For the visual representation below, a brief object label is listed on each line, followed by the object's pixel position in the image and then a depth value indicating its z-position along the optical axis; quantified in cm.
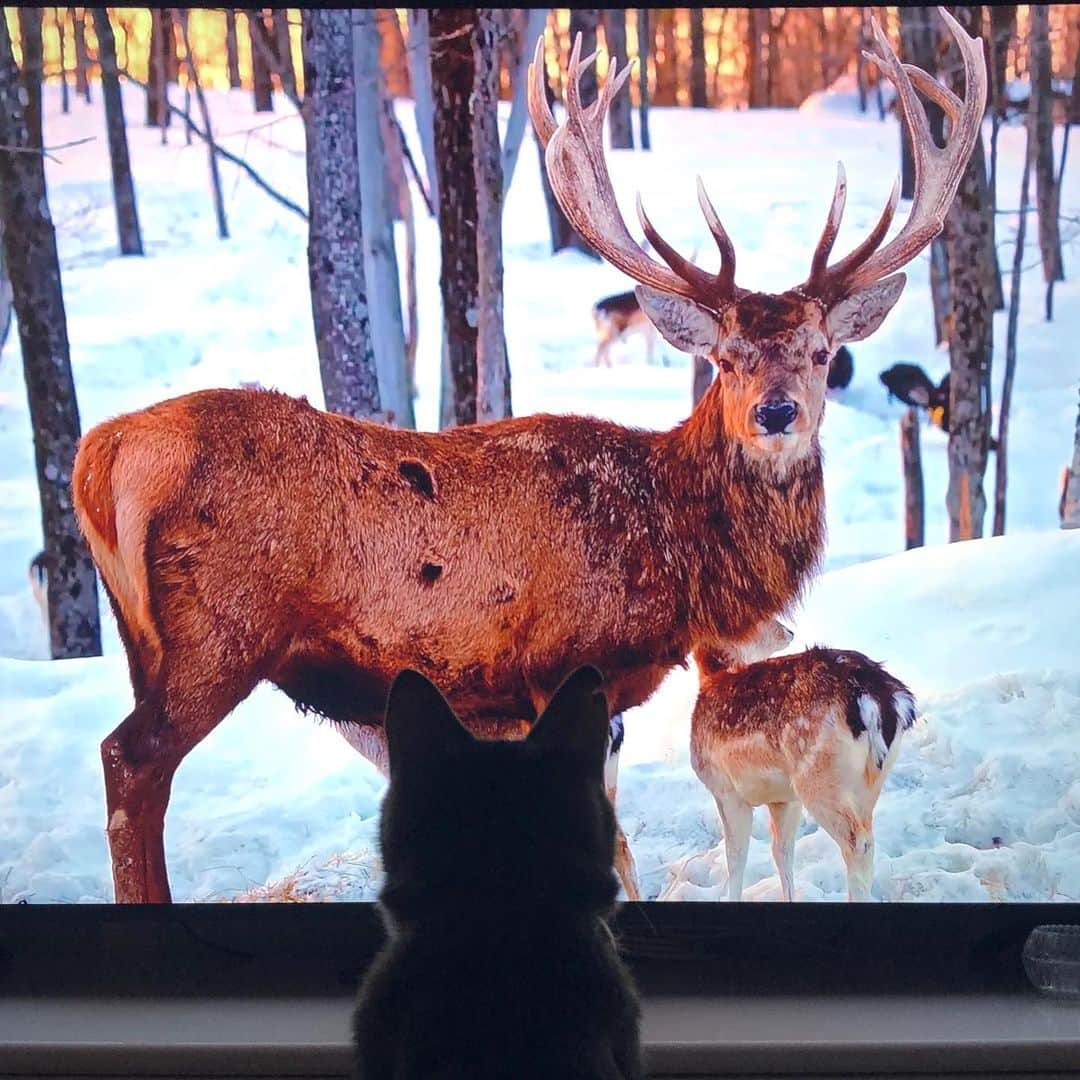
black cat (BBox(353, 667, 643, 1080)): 142
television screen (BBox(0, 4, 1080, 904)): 229
